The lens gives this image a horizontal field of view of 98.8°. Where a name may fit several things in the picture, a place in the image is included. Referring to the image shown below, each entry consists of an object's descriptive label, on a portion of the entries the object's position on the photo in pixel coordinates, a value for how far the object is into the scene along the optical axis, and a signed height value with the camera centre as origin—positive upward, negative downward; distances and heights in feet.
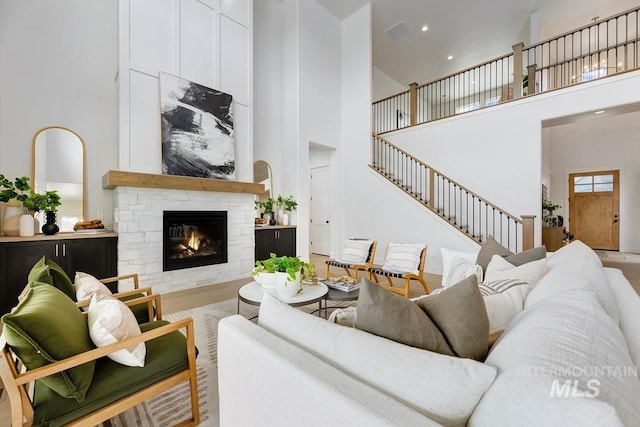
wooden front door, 23.59 +0.30
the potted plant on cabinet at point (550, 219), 18.81 -0.52
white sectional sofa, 1.63 -1.28
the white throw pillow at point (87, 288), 5.62 -1.57
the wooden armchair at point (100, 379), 3.19 -2.37
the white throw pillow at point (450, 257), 8.61 -1.49
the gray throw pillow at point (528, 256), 7.03 -1.16
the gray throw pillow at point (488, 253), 8.09 -1.22
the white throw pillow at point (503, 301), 3.59 -1.30
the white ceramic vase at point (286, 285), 7.22 -1.94
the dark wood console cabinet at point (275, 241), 16.39 -1.79
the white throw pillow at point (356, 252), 13.05 -1.92
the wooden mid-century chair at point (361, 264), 12.23 -2.39
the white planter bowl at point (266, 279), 7.63 -1.90
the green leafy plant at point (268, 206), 17.30 +0.40
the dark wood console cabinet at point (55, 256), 9.40 -1.61
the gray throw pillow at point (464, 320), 2.68 -1.10
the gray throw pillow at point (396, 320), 2.66 -1.09
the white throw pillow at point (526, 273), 5.42 -1.27
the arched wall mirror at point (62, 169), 11.03 +1.83
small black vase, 10.32 -0.46
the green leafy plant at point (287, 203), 17.71 +0.59
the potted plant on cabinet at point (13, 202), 9.62 +0.40
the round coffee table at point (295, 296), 7.02 -2.27
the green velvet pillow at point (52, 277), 4.93 -1.21
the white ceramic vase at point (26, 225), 9.91 -0.44
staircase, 15.98 +0.71
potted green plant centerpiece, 7.22 -1.65
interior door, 22.62 +0.01
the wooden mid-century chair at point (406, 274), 10.30 -2.50
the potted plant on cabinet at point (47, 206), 10.01 +0.26
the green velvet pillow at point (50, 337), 3.13 -1.52
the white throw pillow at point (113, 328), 3.89 -1.68
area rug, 4.81 -3.63
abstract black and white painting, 12.94 +4.15
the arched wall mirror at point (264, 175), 18.49 +2.53
